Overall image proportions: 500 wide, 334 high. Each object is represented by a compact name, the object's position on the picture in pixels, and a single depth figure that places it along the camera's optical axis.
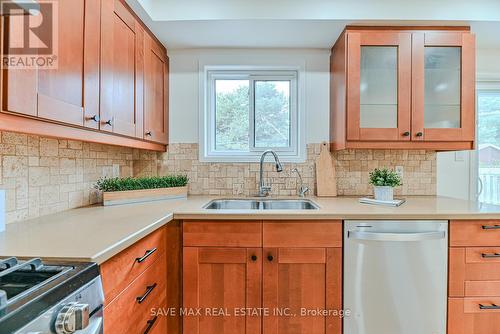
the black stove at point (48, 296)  0.59
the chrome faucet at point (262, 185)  2.27
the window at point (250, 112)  2.46
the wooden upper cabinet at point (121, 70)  1.43
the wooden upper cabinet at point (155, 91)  1.95
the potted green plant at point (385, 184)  1.96
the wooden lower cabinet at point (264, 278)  1.63
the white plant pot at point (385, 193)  1.96
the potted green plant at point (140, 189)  1.84
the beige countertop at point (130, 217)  0.94
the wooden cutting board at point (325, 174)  2.32
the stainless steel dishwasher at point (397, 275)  1.60
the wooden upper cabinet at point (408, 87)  1.99
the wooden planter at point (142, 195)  1.83
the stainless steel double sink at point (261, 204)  2.17
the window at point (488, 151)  2.45
